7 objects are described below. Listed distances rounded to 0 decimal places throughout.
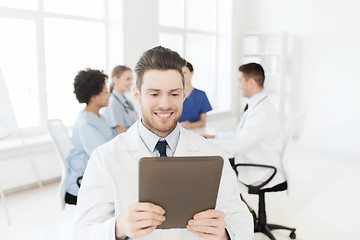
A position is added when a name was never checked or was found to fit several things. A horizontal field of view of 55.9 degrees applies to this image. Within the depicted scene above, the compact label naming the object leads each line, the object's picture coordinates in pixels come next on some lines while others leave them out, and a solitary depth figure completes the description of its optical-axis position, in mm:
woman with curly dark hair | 2295
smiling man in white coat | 1096
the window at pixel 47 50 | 3977
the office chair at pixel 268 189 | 2490
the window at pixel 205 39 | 5965
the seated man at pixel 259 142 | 2545
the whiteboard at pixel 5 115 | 3209
